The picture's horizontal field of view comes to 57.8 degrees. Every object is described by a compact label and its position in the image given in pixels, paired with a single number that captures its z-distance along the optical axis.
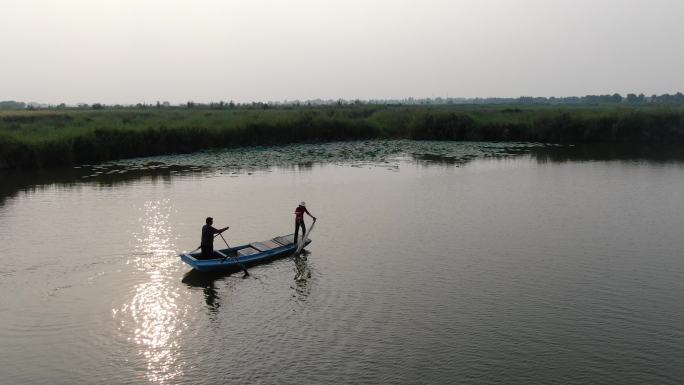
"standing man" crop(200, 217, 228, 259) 16.81
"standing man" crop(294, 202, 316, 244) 18.84
